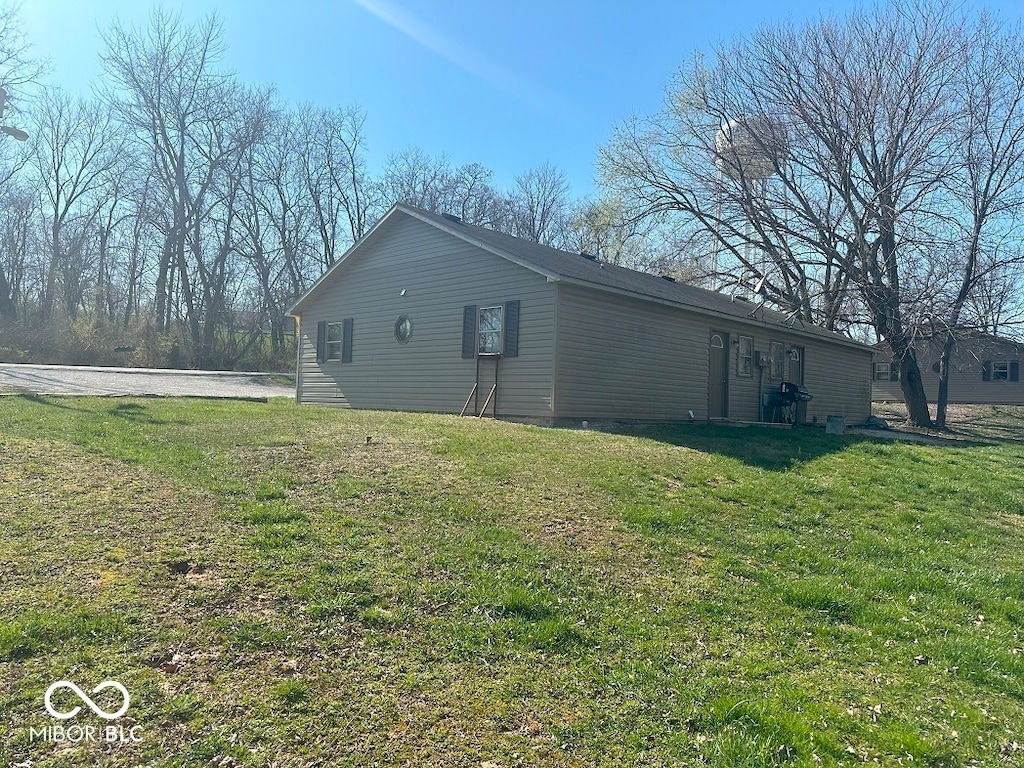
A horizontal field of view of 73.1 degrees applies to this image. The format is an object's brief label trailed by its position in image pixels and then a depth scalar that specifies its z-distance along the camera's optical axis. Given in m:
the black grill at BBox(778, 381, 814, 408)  16.58
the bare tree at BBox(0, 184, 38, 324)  34.00
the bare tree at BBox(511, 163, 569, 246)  42.41
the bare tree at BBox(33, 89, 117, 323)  34.28
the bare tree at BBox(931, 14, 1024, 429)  18.08
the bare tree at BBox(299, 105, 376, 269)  39.03
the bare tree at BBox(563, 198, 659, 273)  22.92
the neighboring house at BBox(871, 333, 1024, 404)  32.12
